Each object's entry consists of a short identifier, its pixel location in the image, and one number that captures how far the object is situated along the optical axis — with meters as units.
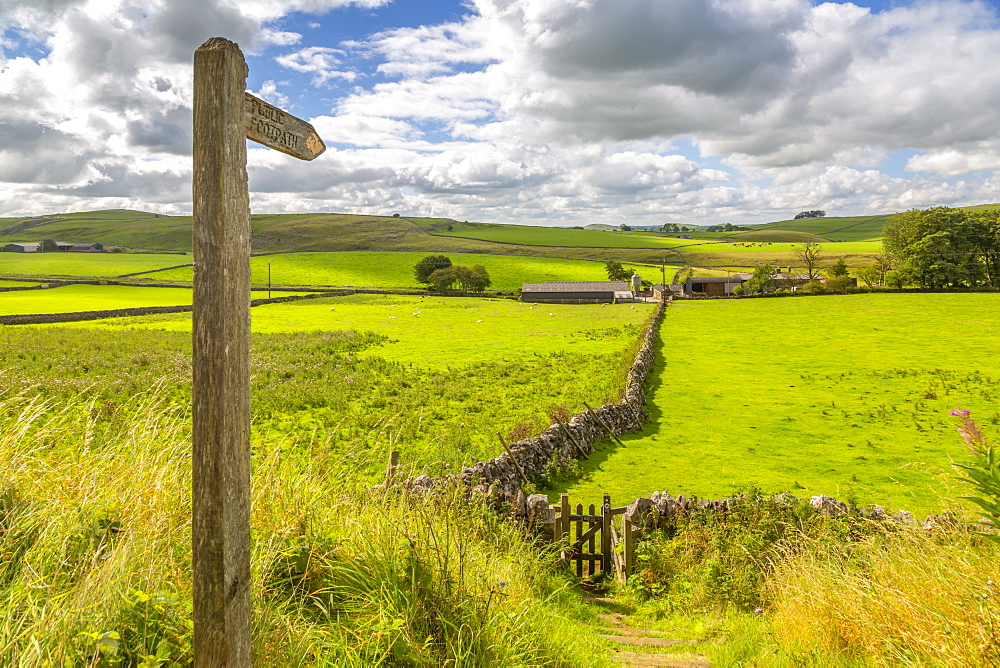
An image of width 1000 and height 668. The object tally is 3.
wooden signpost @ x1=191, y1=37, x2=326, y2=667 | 2.80
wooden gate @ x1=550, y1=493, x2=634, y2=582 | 10.09
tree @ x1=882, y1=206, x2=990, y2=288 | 68.50
